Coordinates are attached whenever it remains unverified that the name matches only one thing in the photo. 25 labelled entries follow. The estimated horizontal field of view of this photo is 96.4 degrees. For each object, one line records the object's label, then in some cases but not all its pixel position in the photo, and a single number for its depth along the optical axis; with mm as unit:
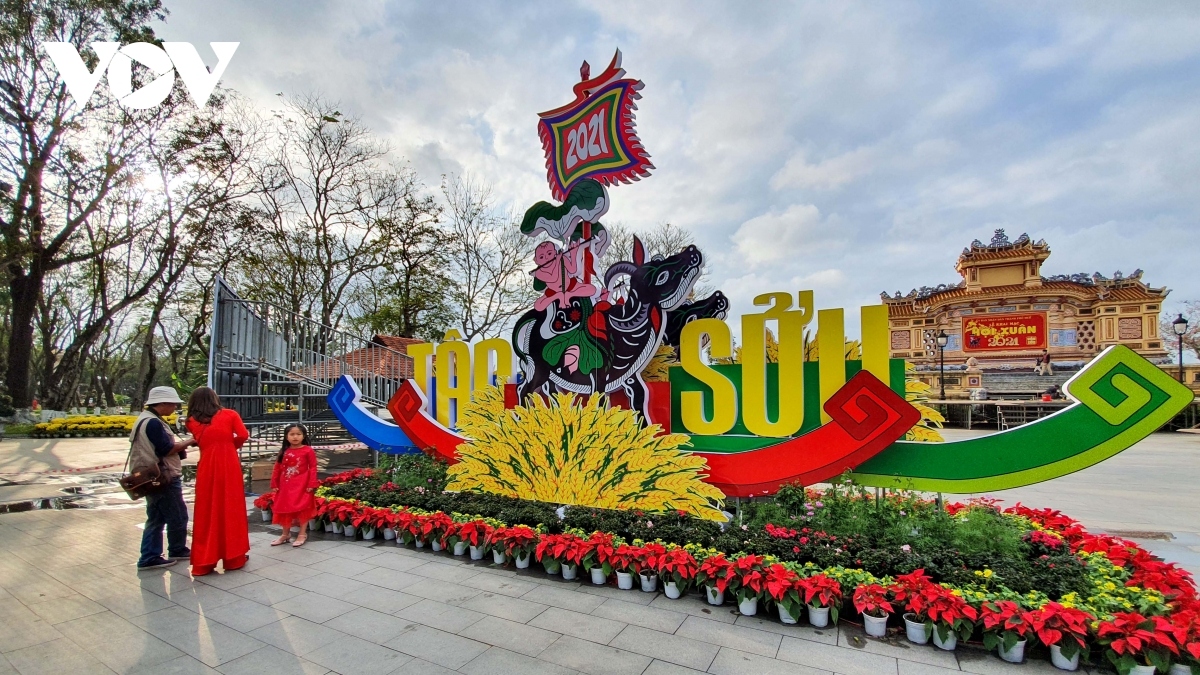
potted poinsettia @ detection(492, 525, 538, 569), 4426
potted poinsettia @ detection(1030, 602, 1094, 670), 2750
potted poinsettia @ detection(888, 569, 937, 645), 3082
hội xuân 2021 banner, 26188
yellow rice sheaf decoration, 4943
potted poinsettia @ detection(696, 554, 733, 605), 3576
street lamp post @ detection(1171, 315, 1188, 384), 15880
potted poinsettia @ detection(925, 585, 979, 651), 2957
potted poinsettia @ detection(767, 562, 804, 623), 3299
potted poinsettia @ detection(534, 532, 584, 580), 4129
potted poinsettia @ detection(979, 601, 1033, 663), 2840
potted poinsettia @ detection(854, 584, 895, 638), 3150
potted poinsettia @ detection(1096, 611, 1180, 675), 2629
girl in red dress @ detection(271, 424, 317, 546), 5281
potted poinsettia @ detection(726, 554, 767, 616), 3441
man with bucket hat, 4395
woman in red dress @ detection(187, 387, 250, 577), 4289
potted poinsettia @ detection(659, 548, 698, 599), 3748
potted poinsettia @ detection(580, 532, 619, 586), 4043
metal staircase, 7801
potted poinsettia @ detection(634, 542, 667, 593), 3891
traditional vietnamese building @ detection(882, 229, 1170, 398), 24438
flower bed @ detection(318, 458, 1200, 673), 2840
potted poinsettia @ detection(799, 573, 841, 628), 3271
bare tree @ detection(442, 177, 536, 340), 20656
